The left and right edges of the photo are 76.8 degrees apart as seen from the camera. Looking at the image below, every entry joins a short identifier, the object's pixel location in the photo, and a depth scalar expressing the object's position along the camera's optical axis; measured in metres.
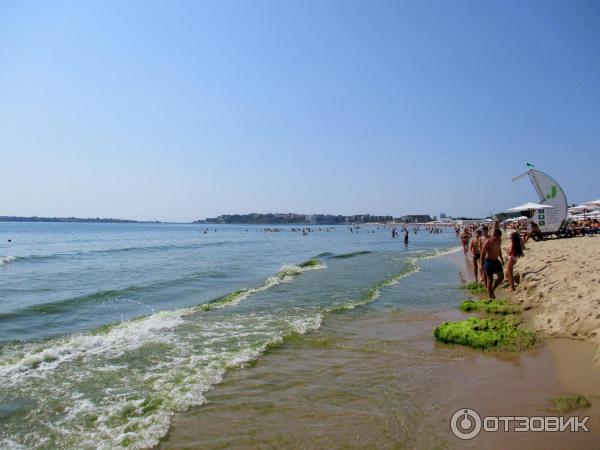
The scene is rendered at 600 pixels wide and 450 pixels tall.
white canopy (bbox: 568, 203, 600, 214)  30.69
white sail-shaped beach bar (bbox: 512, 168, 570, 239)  23.03
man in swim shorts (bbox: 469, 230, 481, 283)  13.28
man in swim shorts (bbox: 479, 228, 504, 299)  10.05
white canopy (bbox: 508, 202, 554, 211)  22.08
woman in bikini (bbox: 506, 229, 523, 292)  10.70
